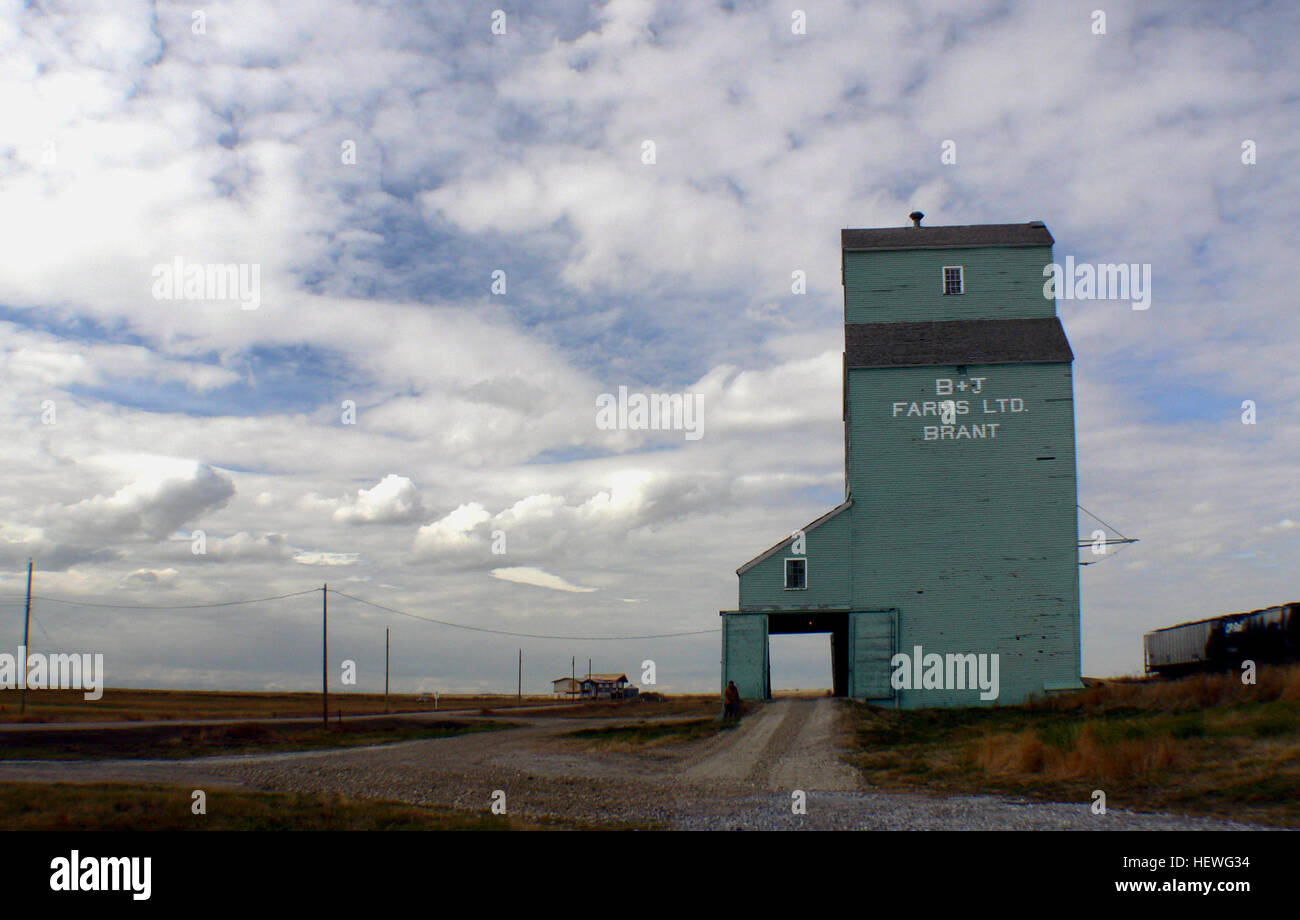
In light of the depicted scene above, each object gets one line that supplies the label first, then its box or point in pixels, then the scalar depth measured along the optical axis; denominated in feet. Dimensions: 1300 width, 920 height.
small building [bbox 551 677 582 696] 375.25
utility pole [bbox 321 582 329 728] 187.11
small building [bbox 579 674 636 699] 360.71
